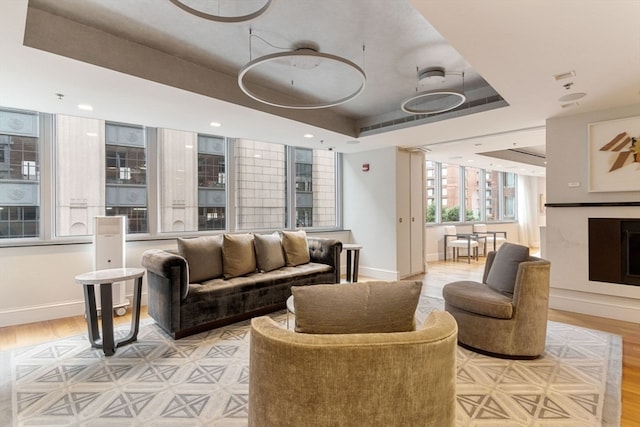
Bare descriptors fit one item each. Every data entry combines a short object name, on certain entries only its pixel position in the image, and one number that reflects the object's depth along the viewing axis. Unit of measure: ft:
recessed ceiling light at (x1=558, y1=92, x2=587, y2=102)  10.53
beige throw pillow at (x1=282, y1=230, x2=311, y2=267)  14.14
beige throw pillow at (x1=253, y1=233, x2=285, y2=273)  13.06
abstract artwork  11.53
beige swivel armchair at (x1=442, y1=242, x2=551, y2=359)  8.42
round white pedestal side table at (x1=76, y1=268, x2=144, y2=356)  8.80
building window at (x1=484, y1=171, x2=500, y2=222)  32.04
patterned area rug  6.27
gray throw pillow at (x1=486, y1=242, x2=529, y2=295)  9.27
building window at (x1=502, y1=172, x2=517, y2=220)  33.81
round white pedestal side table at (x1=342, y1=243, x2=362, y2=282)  15.70
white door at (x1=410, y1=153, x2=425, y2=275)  19.70
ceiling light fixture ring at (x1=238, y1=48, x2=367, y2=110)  7.70
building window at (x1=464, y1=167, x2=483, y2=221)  29.78
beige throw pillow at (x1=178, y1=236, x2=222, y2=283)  11.18
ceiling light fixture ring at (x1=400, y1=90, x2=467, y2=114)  10.16
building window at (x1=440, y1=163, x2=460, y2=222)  28.19
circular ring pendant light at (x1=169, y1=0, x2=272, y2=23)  5.91
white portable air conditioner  12.04
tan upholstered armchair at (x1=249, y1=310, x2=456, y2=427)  3.48
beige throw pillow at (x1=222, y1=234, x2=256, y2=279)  12.01
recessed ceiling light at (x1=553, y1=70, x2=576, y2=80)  8.83
